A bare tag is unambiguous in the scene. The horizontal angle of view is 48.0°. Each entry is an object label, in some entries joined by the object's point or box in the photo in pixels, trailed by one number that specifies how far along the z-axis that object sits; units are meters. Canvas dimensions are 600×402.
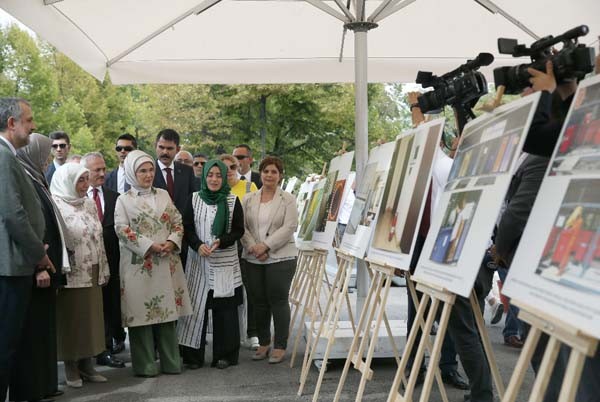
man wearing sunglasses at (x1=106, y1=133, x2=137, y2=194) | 6.32
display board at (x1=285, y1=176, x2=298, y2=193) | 11.97
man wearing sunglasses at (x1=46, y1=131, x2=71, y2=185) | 6.37
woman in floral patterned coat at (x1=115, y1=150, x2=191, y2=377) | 5.31
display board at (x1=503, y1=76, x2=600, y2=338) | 1.83
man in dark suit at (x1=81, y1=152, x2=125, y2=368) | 5.65
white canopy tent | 5.59
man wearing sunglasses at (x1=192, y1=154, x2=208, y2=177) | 7.89
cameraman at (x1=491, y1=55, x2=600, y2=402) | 2.50
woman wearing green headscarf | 5.69
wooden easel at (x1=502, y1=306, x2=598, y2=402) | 1.77
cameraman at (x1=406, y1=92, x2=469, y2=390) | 3.91
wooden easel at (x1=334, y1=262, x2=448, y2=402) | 3.50
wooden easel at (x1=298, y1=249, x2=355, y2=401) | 4.36
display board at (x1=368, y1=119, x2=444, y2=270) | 3.34
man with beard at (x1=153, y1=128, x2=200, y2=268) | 6.22
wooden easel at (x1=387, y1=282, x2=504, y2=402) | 2.61
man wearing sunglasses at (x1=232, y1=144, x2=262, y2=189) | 7.46
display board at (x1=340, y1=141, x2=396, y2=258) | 4.16
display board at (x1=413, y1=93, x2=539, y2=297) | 2.42
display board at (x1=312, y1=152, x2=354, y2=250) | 5.25
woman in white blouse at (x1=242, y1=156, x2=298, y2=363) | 5.93
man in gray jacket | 3.99
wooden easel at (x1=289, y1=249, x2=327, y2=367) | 5.26
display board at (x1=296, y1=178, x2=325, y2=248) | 5.86
